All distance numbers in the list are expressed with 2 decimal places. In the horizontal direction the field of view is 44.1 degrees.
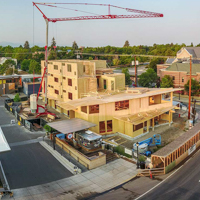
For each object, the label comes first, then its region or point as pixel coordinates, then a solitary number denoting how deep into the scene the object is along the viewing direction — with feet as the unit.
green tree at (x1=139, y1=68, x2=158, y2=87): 241.35
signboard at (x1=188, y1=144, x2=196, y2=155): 99.26
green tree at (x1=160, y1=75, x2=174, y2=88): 231.28
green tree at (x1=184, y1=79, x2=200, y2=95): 214.07
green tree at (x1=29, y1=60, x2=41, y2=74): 335.90
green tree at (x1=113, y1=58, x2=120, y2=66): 456.65
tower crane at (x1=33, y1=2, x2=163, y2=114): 162.98
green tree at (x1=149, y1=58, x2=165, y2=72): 337.52
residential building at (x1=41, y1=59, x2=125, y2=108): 152.10
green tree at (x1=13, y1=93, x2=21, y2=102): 195.31
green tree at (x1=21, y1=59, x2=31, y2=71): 400.84
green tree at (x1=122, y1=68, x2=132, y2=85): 257.34
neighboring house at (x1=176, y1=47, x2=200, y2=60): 345.92
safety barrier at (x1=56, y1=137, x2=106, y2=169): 89.08
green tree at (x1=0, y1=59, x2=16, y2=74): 320.91
